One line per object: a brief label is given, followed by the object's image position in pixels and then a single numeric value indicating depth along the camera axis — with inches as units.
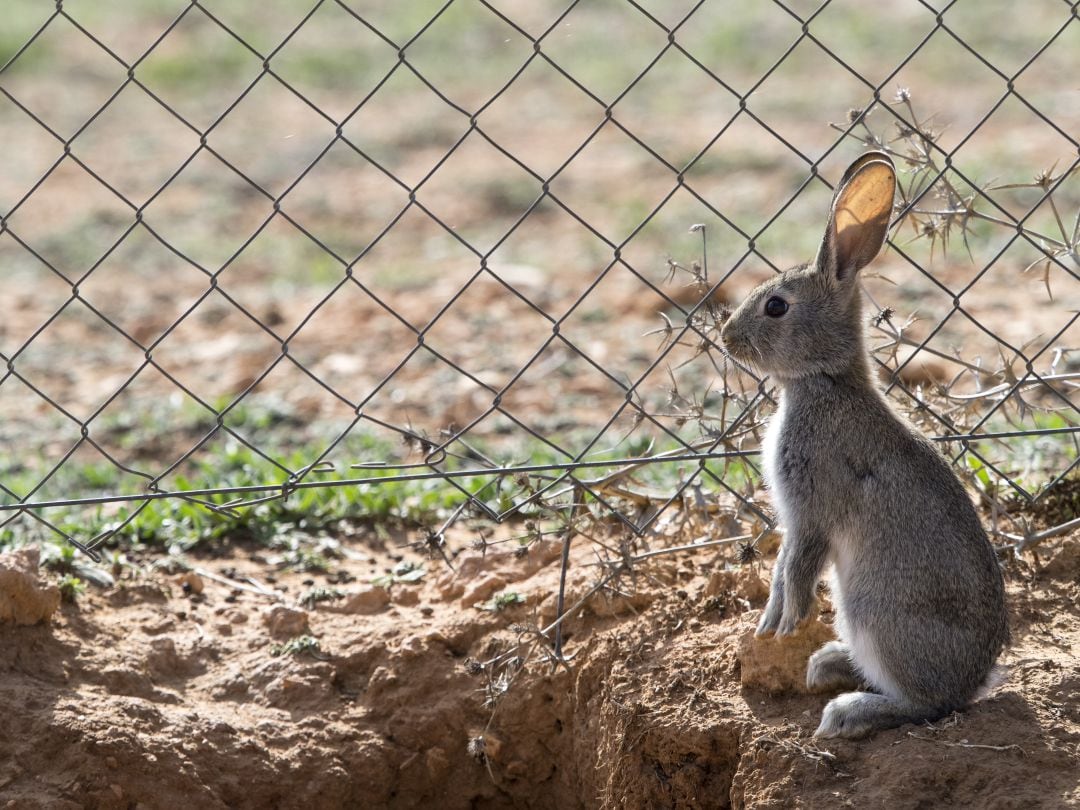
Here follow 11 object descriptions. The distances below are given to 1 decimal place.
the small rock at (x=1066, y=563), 315.0
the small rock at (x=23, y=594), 305.7
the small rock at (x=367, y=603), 348.8
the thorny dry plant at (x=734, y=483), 306.3
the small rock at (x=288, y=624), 334.3
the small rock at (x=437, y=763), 317.1
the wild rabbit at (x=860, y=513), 264.5
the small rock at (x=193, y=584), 357.7
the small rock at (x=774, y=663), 281.4
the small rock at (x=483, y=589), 341.1
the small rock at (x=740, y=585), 311.7
